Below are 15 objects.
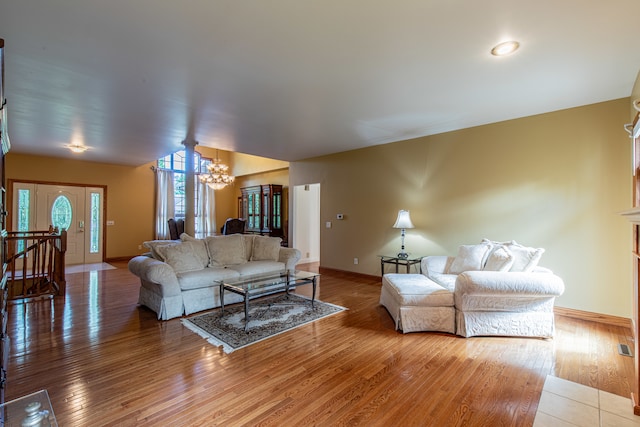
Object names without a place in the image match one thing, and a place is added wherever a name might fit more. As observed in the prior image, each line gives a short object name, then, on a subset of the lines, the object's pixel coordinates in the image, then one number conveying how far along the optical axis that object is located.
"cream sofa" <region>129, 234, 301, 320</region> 3.61
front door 6.86
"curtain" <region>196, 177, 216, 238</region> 9.93
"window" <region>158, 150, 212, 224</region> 9.16
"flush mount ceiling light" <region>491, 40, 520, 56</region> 2.32
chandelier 6.96
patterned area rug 3.02
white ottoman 3.20
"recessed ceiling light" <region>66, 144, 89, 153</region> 5.79
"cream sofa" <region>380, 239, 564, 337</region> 2.97
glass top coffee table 3.39
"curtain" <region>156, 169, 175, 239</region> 8.76
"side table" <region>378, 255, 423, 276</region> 4.76
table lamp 4.92
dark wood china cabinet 8.62
